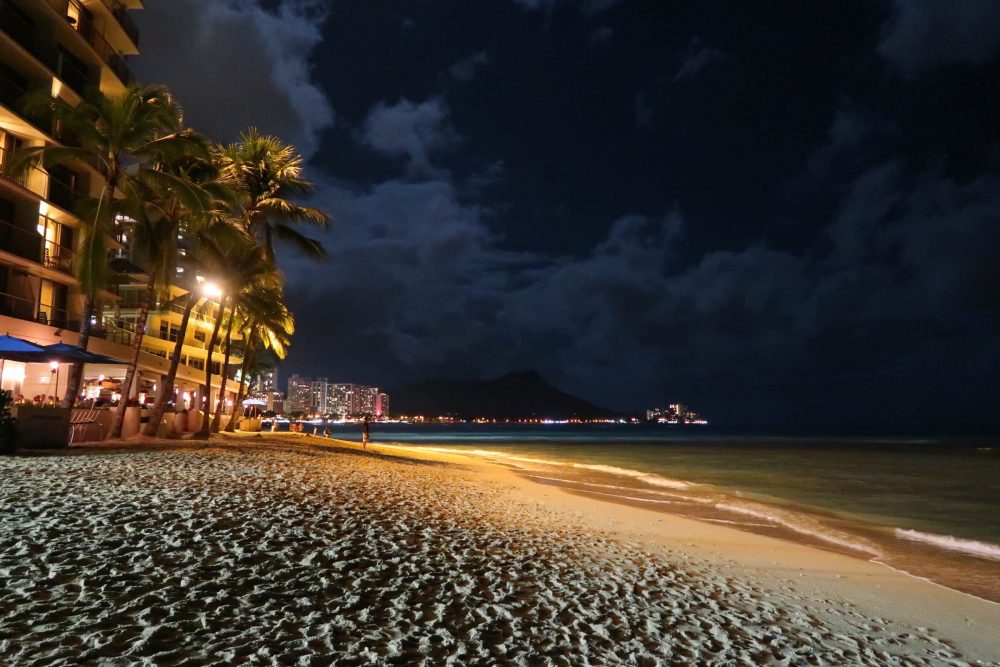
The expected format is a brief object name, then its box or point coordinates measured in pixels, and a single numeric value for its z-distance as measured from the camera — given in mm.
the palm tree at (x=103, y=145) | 17484
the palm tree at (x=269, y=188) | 25516
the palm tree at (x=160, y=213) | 18109
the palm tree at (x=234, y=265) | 23469
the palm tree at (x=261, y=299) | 25969
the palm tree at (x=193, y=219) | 20984
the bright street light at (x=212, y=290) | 25219
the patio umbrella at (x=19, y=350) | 16141
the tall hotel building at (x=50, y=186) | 23594
